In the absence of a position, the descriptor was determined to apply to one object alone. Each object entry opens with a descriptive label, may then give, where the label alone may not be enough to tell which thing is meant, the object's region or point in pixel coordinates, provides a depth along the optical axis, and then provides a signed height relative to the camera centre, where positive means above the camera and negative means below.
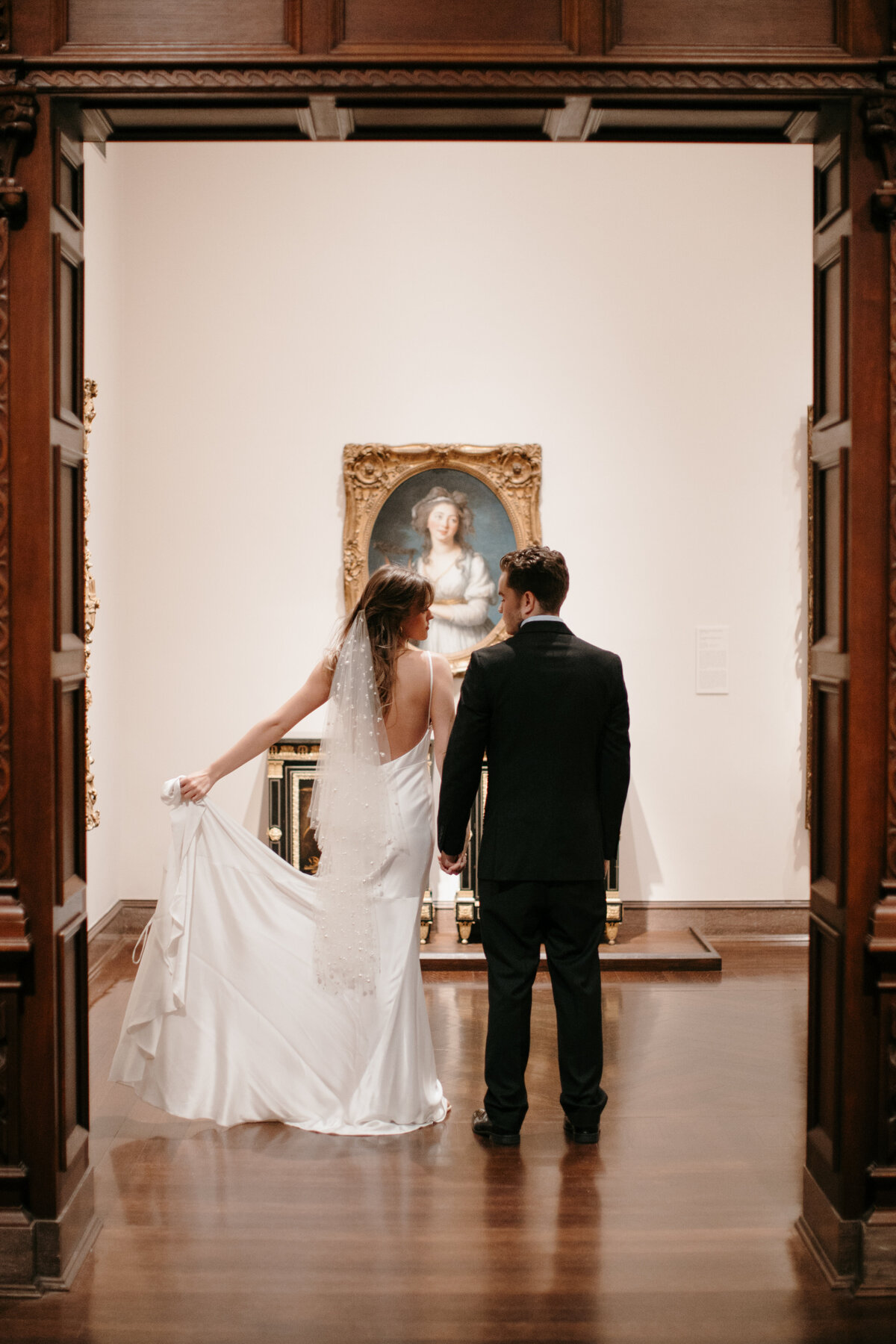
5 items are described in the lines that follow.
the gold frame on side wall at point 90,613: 6.15 +0.36
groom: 4.14 -0.45
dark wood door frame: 3.24 +0.84
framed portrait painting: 7.13 +0.99
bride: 4.41 -1.01
